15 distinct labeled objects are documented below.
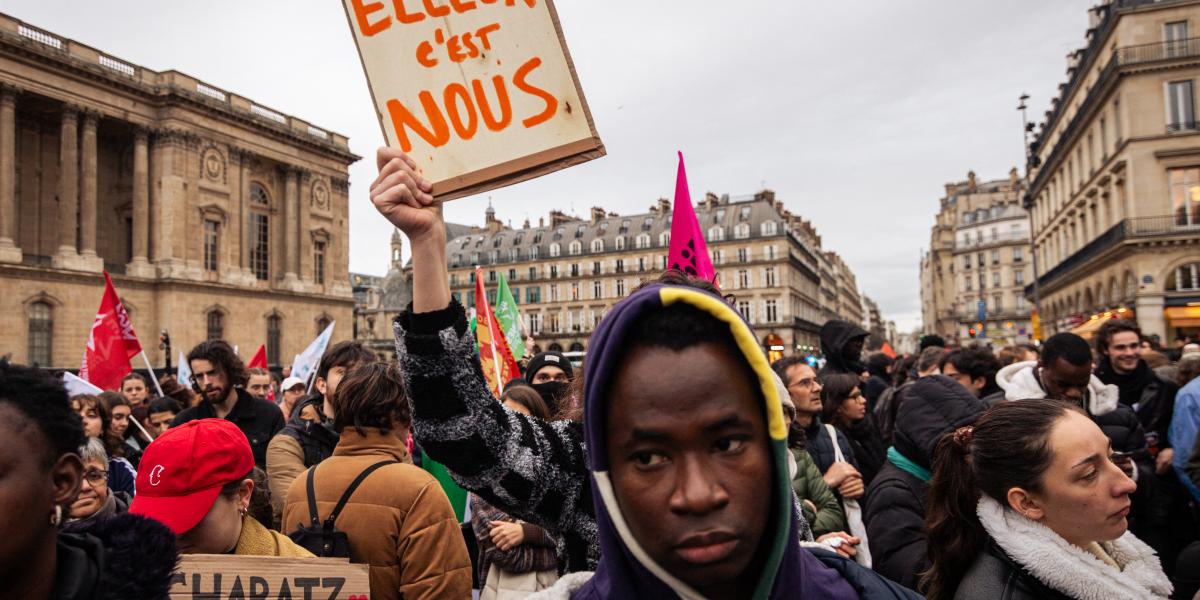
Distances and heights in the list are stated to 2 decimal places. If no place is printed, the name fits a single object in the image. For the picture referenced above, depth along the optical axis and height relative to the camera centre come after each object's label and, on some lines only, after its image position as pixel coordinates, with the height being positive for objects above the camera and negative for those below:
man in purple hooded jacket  1.05 -0.19
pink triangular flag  3.53 +0.42
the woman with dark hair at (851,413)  5.12 -0.59
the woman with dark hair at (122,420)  5.25 -0.54
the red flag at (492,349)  6.79 -0.10
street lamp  27.51 +7.73
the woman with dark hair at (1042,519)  2.03 -0.57
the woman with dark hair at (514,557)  3.25 -0.99
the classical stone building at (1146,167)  24.81 +5.54
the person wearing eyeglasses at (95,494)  3.08 -0.62
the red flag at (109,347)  9.41 +0.02
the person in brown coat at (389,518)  2.67 -0.65
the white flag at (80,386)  6.35 -0.32
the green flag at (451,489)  4.18 -0.86
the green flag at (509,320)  10.50 +0.26
